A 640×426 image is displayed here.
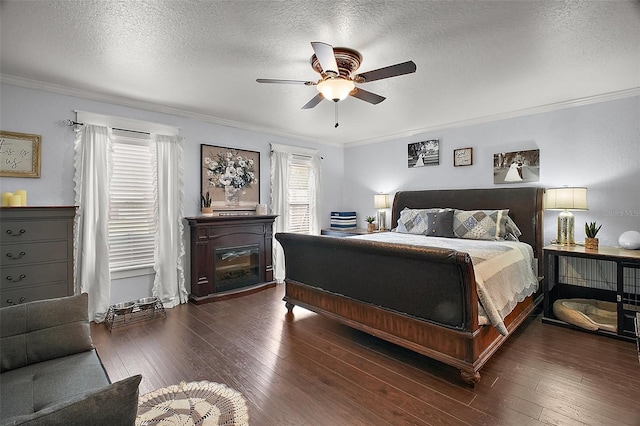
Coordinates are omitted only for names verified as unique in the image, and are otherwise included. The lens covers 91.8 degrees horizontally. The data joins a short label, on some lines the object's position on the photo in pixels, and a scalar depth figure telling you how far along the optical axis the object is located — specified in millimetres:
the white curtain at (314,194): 5805
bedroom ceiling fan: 2174
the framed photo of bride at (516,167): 4043
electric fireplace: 4172
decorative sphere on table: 3145
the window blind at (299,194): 5555
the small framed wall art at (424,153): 5000
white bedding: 2309
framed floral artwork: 4449
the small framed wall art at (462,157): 4613
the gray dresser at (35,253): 2602
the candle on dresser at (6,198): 2850
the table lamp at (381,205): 5434
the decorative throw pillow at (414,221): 4473
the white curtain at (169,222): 3973
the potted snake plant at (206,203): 4328
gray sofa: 1403
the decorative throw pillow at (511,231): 3856
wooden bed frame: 2219
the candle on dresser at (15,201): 2863
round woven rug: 1884
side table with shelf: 2938
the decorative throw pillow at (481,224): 3824
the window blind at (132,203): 3691
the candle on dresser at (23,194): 2932
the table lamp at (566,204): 3398
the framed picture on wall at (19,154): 3002
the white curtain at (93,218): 3400
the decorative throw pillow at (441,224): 4145
